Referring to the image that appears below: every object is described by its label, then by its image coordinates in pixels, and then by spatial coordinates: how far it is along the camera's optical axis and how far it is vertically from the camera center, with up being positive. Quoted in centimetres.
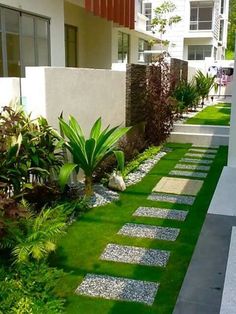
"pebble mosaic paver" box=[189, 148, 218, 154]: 970 -168
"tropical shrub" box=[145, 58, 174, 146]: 952 -62
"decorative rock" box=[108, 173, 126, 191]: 657 -164
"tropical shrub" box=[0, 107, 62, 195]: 456 -86
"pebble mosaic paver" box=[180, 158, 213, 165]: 859 -170
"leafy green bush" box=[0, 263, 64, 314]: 299 -160
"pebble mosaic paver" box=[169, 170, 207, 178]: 753 -172
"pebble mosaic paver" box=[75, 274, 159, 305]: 357 -184
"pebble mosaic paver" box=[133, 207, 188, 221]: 546 -178
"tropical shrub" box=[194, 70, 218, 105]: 1688 -23
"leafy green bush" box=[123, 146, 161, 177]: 770 -163
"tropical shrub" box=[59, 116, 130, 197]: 572 -96
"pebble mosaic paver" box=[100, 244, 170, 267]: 420 -181
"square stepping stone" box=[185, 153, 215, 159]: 922 -169
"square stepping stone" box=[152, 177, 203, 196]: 659 -174
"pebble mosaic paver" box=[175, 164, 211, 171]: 799 -171
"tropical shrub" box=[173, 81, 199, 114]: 1316 -54
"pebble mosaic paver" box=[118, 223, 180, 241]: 482 -180
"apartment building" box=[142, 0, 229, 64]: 3516 +417
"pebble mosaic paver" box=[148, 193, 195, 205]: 610 -176
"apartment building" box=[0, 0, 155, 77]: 927 +127
